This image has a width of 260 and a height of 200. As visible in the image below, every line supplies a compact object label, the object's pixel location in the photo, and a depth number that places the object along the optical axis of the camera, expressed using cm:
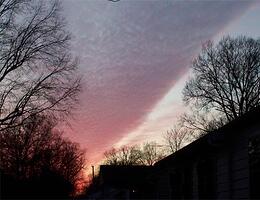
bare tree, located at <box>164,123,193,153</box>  7600
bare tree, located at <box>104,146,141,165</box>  9498
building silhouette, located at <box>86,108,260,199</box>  1045
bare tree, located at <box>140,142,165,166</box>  9316
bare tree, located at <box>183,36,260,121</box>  4116
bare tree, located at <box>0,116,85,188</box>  5662
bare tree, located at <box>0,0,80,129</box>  2327
